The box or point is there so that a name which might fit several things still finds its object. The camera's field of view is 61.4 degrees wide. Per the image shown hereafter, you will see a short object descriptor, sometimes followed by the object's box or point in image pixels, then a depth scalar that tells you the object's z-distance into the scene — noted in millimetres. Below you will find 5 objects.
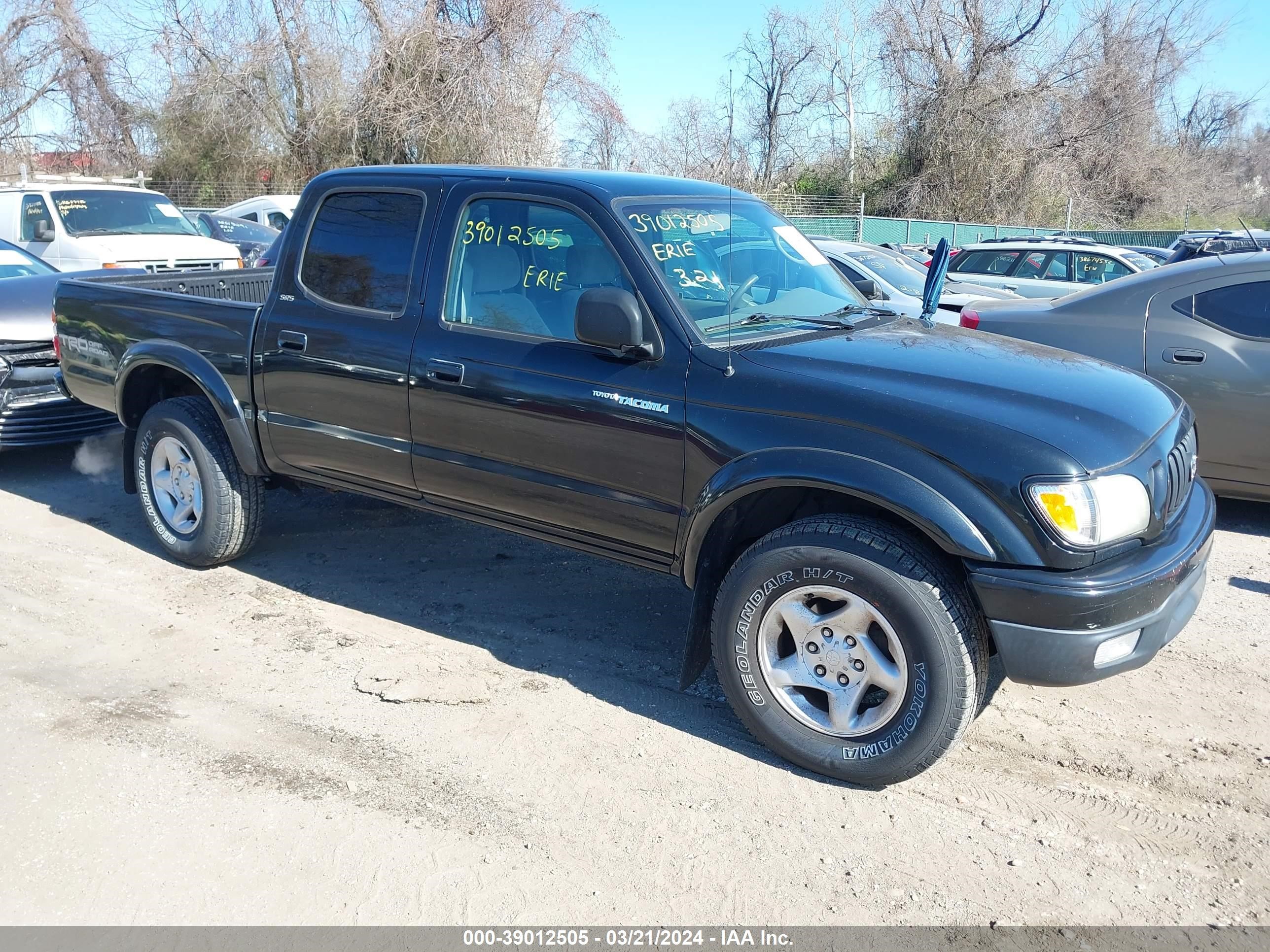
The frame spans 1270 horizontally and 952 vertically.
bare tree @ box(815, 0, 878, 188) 36469
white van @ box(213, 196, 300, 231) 21203
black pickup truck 3199
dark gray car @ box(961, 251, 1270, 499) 5812
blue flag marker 4680
